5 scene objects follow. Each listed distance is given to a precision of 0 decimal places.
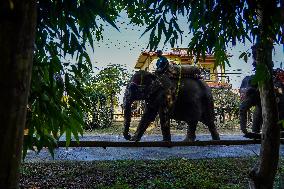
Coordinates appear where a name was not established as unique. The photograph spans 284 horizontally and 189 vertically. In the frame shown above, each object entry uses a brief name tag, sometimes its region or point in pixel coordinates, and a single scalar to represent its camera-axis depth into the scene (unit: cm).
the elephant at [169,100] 953
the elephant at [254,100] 898
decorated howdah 1025
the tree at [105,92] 1639
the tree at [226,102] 1806
